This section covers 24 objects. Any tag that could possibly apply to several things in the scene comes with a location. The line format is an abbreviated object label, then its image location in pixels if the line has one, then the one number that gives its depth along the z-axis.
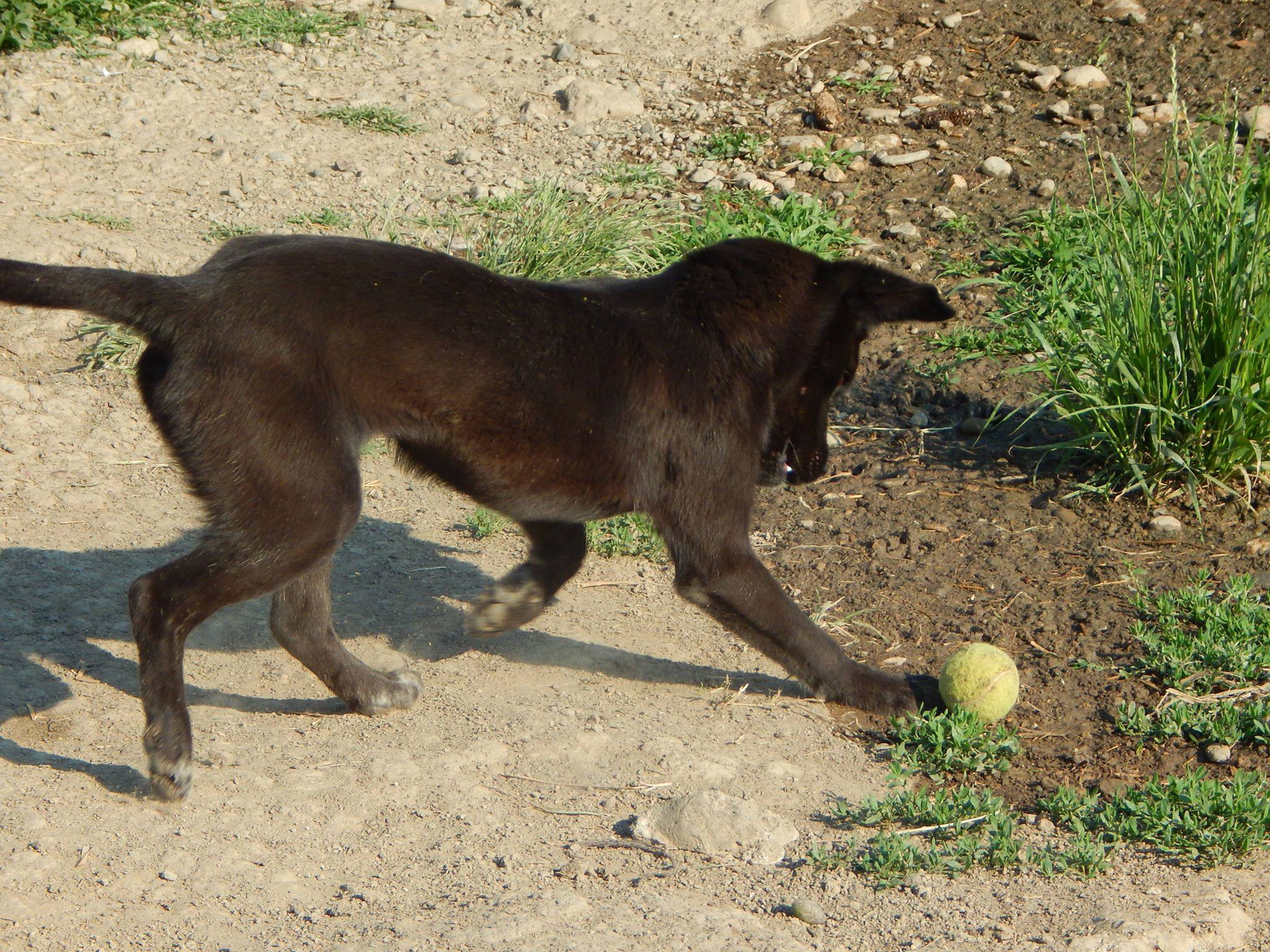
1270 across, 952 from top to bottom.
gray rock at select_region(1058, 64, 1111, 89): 15.73
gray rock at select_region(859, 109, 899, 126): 16.02
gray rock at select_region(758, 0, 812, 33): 17.92
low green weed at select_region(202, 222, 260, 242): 13.96
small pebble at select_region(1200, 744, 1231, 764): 7.49
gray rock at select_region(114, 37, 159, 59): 17.67
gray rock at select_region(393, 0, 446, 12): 18.69
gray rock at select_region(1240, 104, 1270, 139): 14.05
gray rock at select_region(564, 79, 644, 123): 16.80
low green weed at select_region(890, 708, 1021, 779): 7.59
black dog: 6.95
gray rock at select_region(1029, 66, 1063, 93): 15.91
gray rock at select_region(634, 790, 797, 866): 6.66
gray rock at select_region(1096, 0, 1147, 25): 16.34
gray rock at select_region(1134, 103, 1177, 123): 14.84
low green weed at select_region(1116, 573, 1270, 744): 7.71
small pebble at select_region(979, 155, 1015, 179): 14.74
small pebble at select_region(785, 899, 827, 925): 6.03
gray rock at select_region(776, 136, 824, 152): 15.63
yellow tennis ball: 7.83
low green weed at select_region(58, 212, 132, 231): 13.79
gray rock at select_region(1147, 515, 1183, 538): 9.86
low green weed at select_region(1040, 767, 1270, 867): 6.60
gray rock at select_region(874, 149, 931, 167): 15.27
